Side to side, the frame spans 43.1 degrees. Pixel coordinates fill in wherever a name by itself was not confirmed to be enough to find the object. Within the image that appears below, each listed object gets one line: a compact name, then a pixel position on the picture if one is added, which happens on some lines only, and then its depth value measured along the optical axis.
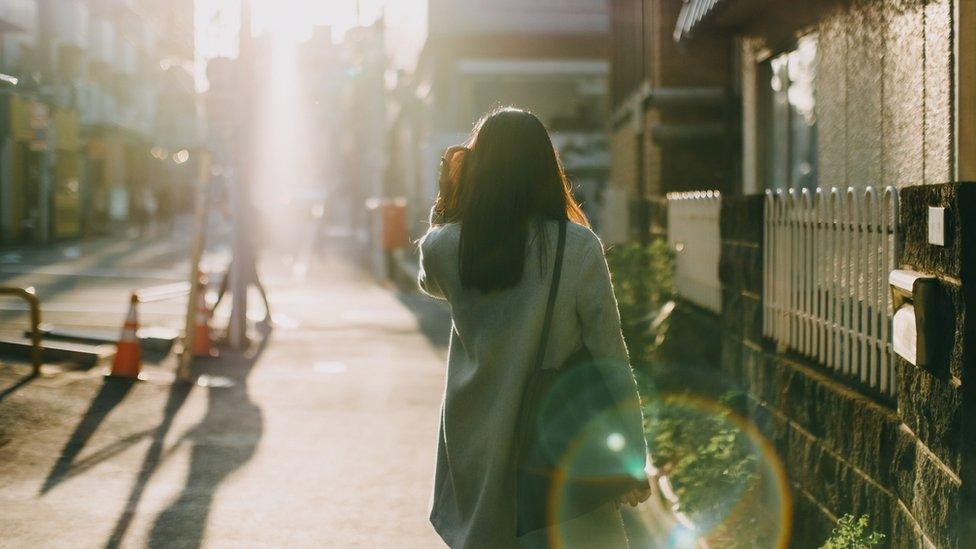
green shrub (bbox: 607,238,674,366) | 10.46
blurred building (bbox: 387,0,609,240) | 33.22
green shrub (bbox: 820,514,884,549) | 4.54
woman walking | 3.43
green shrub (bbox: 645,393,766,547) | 6.02
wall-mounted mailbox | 4.05
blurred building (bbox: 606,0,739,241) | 14.36
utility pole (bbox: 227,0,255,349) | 13.60
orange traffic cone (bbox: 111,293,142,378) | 10.75
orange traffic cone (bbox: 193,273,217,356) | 12.77
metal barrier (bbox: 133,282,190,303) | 13.67
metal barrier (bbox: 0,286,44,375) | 10.37
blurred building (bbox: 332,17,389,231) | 37.59
